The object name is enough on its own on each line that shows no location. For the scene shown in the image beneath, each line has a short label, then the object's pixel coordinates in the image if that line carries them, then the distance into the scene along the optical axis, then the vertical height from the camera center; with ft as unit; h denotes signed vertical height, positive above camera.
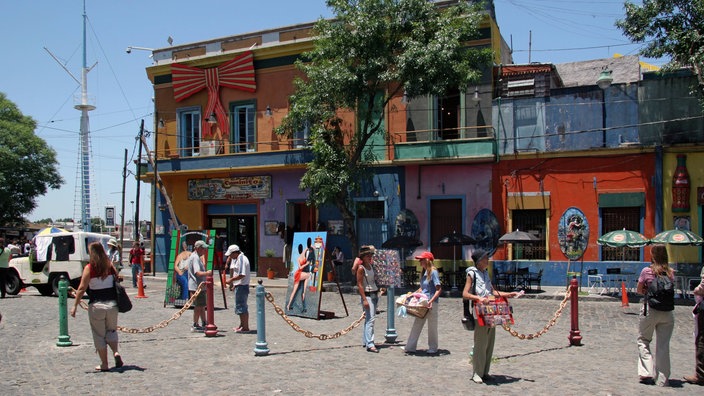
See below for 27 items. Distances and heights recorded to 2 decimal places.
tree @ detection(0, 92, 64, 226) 143.43 +14.88
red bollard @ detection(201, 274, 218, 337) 39.29 -4.86
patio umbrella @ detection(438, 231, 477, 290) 70.69 -1.33
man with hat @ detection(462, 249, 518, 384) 27.43 -3.01
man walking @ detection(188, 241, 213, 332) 42.52 -3.18
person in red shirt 79.47 -3.30
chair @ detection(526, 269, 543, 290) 69.21 -5.46
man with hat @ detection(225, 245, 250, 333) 41.73 -3.61
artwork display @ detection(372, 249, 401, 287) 43.24 -2.60
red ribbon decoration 93.91 +21.80
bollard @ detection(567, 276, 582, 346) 36.73 -5.11
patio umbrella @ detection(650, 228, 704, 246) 59.00 -1.18
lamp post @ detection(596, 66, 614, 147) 73.10 +13.22
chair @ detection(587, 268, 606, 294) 68.49 -5.71
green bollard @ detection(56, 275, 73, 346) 36.52 -4.85
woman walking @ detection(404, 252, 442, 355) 34.19 -4.21
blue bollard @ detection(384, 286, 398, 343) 37.47 -5.23
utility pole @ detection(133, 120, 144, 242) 102.17 +11.41
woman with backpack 26.61 -3.70
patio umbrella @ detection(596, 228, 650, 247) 60.95 -1.26
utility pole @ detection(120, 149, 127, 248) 127.44 +10.20
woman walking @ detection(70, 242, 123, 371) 29.09 -2.91
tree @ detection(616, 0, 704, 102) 62.85 +18.99
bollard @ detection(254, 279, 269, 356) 33.60 -5.06
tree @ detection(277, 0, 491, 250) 69.77 +17.27
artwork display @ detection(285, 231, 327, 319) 49.29 -3.53
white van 65.16 -2.94
